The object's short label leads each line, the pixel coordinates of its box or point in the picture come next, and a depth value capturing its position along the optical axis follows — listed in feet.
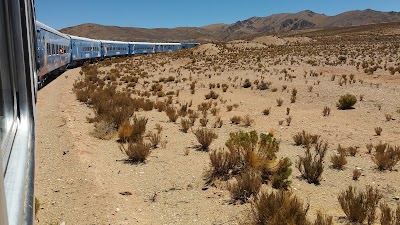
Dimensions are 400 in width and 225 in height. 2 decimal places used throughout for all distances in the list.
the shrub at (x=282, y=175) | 21.43
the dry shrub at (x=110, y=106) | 34.50
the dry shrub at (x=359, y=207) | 16.87
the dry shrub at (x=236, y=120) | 42.32
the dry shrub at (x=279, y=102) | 55.28
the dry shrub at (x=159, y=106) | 48.76
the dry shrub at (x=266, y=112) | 48.67
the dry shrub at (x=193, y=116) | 40.66
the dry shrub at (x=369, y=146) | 30.86
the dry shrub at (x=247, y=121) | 41.39
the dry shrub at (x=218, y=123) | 40.21
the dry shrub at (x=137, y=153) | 25.42
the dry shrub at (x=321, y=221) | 14.52
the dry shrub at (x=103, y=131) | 31.27
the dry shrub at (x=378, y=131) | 37.65
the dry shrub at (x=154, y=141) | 29.53
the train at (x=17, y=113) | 6.75
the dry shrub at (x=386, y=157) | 26.21
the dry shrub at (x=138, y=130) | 31.09
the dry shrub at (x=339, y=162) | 26.13
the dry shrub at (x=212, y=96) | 64.08
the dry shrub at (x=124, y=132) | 30.71
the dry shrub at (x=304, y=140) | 32.86
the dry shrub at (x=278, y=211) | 15.42
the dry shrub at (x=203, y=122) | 39.94
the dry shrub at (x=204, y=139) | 29.71
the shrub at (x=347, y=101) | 51.67
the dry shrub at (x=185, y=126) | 36.11
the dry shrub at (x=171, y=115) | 41.32
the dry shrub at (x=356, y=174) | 23.98
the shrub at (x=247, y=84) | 75.79
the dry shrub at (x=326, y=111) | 48.11
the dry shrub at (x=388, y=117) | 43.97
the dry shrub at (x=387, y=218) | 15.27
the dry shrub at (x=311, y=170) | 23.08
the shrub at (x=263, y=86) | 71.65
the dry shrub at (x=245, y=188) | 19.70
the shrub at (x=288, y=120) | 42.61
